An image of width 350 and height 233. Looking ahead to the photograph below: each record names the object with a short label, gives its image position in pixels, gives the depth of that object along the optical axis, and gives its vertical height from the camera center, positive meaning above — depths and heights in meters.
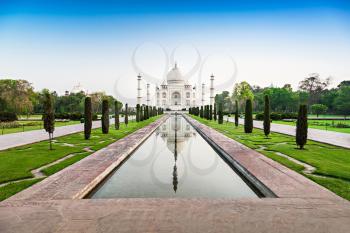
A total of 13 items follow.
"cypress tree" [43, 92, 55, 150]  11.78 -0.25
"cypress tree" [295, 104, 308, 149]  11.53 -0.86
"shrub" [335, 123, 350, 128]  23.58 -1.31
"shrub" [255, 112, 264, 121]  35.78 -0.90
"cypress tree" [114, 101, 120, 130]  22.12 -0.77
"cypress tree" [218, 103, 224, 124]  27.94 -0.72
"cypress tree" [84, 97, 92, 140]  14.96 -0.43
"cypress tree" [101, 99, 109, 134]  18.17 -0.76
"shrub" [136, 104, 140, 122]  31.81 -0.40
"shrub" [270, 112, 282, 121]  35.94 -0.89
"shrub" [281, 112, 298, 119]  36.86 -0.77
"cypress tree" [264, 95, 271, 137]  15.74 -0.40
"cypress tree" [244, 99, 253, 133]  18.44 -0.67
